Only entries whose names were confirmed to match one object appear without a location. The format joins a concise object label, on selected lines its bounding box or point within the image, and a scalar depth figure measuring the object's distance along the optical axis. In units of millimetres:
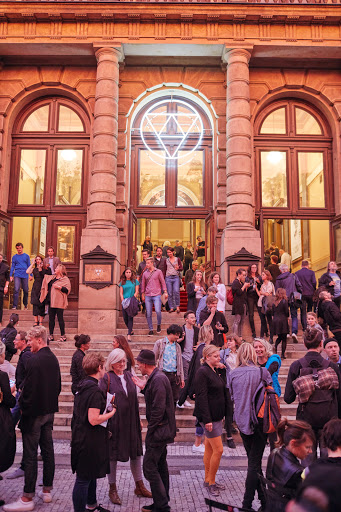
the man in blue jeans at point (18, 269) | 15305
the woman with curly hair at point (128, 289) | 12891
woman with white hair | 5930
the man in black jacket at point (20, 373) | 6629
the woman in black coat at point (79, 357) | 7359
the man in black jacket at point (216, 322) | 10054
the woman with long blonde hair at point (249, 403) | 5516
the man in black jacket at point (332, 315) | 10602
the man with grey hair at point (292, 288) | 12781
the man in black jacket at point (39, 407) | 5879
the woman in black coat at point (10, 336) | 9086
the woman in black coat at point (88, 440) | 5133
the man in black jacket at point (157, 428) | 5367
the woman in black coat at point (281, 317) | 11203
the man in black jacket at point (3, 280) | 13797
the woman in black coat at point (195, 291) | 12615
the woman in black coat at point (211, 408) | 6055
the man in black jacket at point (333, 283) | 12938
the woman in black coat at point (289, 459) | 3857
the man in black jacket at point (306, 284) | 13320
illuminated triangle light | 18750
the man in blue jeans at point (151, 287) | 13180
